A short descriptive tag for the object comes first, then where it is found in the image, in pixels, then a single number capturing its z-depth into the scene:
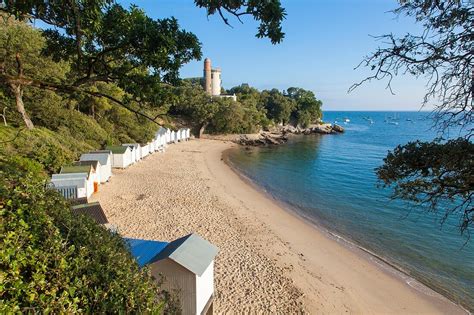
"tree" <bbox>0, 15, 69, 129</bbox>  17.64
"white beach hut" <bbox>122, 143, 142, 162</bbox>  29.13
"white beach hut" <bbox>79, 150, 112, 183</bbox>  20.56
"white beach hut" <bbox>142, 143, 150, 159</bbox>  32.56
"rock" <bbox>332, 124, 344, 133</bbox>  84.25
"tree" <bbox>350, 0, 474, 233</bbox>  3.78
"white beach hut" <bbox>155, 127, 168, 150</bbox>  38.99
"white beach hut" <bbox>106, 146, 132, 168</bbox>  25.73
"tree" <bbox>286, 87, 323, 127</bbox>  78.12
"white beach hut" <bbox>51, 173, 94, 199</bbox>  15.07
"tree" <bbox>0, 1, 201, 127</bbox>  4.18
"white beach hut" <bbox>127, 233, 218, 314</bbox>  6.95
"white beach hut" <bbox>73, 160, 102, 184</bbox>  18.79
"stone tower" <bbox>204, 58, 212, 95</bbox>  78.56
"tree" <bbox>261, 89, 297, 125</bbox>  73.44
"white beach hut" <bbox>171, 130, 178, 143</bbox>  47.11
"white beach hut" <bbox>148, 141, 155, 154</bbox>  35.66
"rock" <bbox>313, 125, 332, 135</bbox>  77.75
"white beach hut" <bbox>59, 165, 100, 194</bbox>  16.91
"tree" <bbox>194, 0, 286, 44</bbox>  3.71
